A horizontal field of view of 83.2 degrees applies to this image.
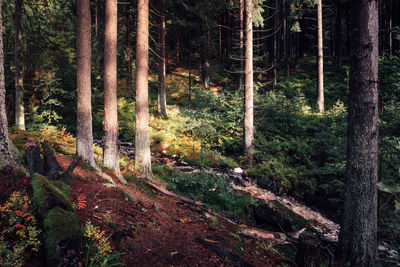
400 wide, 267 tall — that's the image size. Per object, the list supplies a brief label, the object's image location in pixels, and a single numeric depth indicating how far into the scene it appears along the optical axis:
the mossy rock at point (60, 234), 2.27
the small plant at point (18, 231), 2.16
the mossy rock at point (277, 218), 6.64
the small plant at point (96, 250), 2.46
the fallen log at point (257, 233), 5.82
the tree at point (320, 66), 18.65
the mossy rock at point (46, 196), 2.80
